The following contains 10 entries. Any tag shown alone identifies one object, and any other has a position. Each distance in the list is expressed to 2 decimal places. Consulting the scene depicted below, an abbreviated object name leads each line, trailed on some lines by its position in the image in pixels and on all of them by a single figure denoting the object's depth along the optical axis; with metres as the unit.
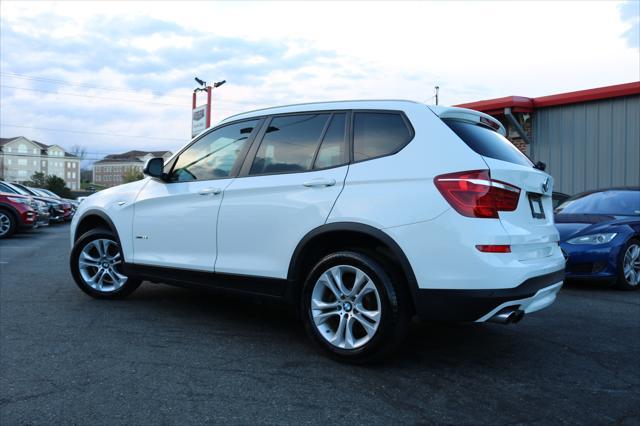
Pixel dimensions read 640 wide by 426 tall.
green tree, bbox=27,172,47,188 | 64.44
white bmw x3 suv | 3.38
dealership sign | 35.45
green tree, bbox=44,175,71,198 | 57.62
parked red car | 14.20
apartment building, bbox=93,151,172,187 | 142.25
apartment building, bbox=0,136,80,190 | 114.00
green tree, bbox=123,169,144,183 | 100.69
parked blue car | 6.75
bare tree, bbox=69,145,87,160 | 114.00
